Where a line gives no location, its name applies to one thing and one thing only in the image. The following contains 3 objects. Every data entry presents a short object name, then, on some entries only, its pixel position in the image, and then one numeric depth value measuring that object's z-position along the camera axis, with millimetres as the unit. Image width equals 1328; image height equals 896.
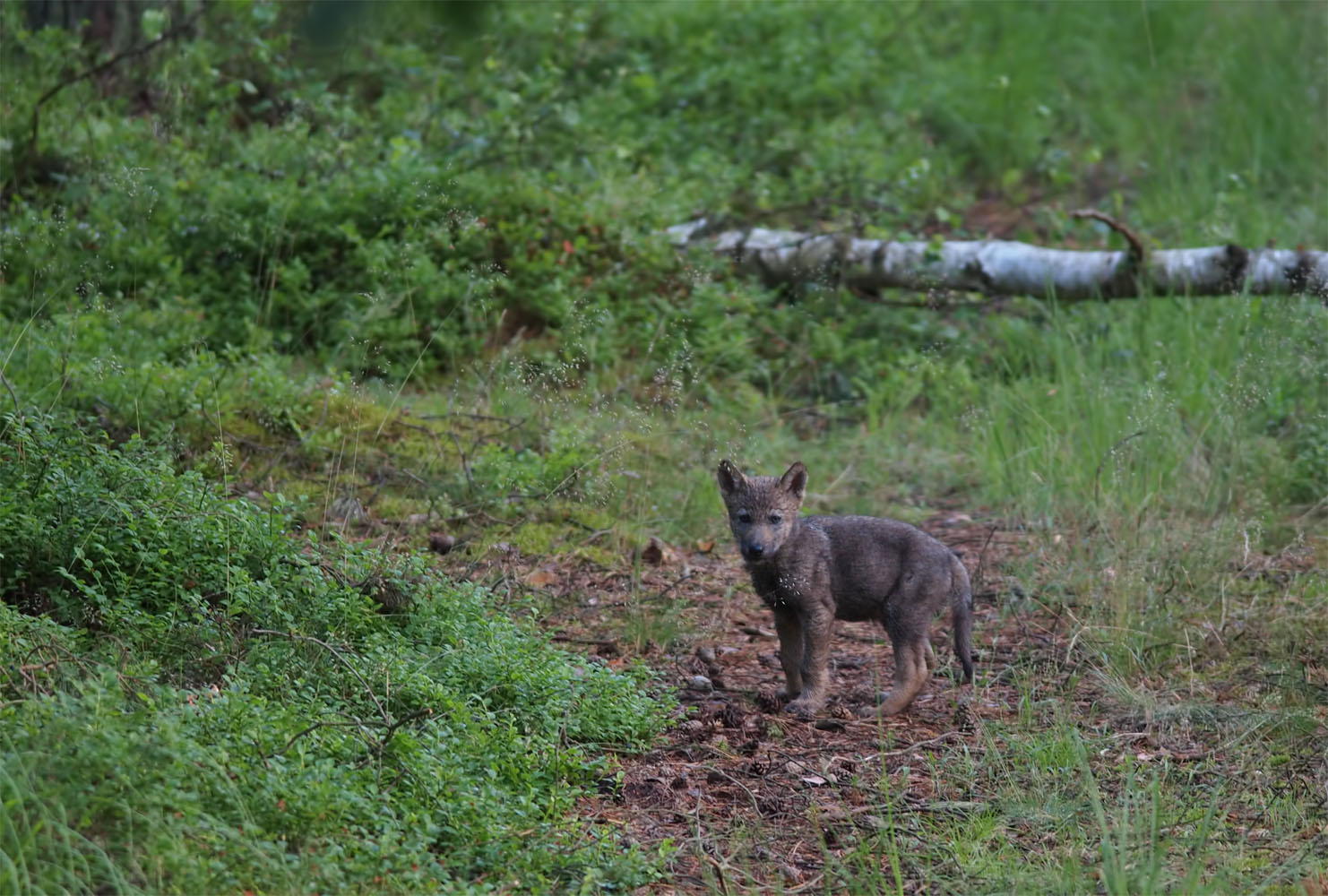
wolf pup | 12133
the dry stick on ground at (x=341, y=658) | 9242
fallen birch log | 18937
